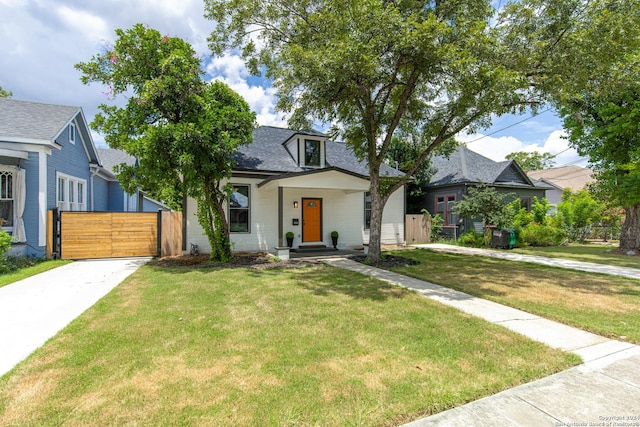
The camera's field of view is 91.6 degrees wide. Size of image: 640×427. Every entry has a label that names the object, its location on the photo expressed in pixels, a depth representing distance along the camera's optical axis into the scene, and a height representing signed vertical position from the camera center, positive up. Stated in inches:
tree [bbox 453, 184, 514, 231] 585.3 +18.6
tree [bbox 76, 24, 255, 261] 339.6 +121.5
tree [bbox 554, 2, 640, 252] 468.8 +120.6
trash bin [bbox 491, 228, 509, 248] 559.8 -38.4
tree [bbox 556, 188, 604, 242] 658.8 +4.9
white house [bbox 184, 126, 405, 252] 459.8 +32.6
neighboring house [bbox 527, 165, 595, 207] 1317.7 +177.7
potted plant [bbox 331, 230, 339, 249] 537.3 -34.6
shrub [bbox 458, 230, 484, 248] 601.3 -43.7
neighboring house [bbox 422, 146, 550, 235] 682.2 +79.3
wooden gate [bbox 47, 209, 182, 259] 403.5 -19.9
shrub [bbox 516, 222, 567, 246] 605.0 -36.3
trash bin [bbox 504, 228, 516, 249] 561.9 -38.6
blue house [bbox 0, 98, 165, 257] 378.6 +73.5
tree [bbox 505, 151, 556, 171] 1701.6 +321.7
